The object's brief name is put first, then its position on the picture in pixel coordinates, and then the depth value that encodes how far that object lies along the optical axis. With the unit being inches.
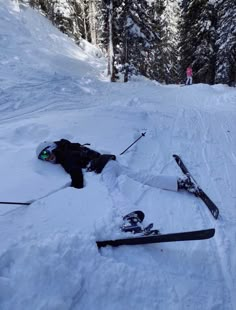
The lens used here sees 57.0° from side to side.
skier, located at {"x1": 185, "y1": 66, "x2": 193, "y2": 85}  591.3
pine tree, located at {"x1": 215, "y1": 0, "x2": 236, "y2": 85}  565.8
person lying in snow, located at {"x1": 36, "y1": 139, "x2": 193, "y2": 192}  139.4
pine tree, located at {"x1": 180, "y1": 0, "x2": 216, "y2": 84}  634.7
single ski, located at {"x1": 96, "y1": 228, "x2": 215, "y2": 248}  90.6
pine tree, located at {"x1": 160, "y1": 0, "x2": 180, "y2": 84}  864.3
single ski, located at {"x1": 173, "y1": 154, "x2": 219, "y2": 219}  118.4
